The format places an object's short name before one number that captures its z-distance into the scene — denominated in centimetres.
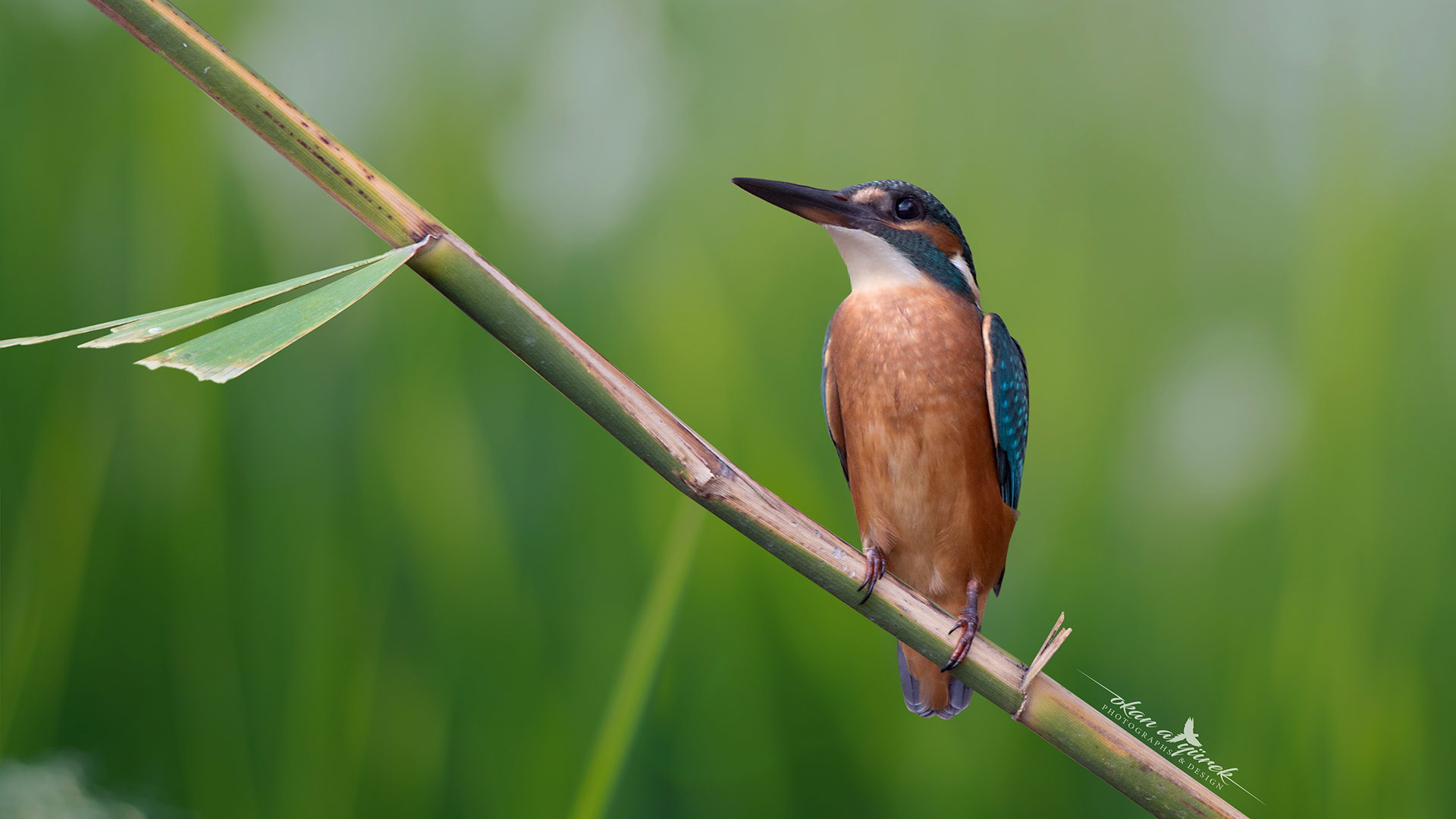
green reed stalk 562
